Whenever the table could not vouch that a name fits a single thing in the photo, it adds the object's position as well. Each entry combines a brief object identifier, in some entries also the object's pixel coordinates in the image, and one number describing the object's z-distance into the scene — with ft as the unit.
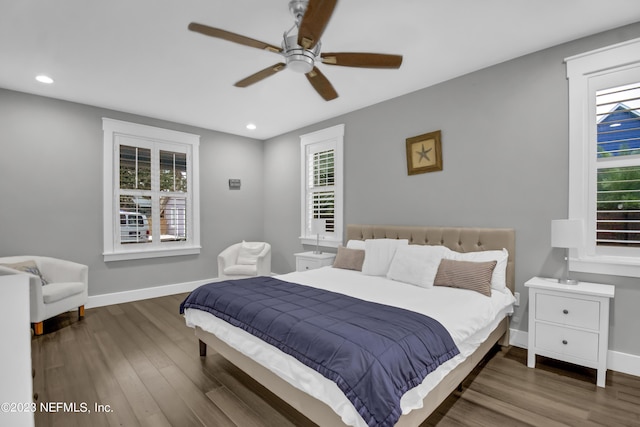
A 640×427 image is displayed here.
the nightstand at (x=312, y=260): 14.65
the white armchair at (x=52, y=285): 10.43
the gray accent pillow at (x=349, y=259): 11.96
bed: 5.32
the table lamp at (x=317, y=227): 15.30
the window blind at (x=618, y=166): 8.25
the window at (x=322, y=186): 15.46
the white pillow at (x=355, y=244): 13.00
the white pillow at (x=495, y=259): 9.31
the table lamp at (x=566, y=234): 8.14
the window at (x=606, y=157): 8.27
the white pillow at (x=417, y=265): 9.43
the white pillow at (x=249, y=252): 16.62
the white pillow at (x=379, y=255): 10.95
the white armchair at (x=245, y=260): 15.42
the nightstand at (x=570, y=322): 7.61
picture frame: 11.75
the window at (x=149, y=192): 14.40
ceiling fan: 5.53
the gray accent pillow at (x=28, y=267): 11.18
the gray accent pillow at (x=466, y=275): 8.76
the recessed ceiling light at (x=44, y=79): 11.04
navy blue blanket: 4.65
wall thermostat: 18.54
